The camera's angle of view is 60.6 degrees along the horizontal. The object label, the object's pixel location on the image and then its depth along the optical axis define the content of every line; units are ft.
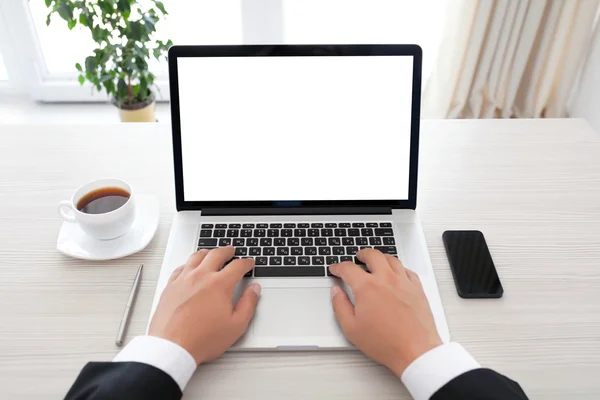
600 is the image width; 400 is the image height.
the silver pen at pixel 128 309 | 2.26
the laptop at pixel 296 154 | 2.66
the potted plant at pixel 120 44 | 5.57
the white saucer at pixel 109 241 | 2.65
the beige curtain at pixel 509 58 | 5.94
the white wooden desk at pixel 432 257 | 2.15
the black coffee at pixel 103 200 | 2.68
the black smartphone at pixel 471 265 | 2.49
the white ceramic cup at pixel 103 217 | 2.58
